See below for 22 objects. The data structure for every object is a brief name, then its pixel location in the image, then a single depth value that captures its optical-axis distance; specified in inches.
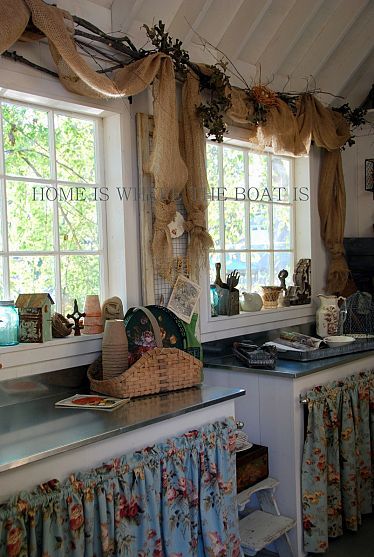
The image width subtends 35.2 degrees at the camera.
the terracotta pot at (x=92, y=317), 104.3
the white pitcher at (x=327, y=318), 142.6
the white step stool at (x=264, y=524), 99.7
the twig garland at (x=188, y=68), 99.7
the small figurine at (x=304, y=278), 153.7
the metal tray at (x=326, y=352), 121.0
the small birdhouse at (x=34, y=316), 94.7
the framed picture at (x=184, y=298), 116.0
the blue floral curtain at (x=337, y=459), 110.7
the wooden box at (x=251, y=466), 104.3
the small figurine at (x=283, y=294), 149.7
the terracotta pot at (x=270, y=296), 145.8
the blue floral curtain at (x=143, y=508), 67.9
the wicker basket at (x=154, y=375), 93.4
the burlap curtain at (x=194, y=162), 116.3
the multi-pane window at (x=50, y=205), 98.4
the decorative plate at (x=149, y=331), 101.3
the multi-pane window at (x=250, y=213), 136.8
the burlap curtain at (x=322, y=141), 133.8
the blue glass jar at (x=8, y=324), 93.0
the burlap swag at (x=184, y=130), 88.0
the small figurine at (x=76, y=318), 103.6
